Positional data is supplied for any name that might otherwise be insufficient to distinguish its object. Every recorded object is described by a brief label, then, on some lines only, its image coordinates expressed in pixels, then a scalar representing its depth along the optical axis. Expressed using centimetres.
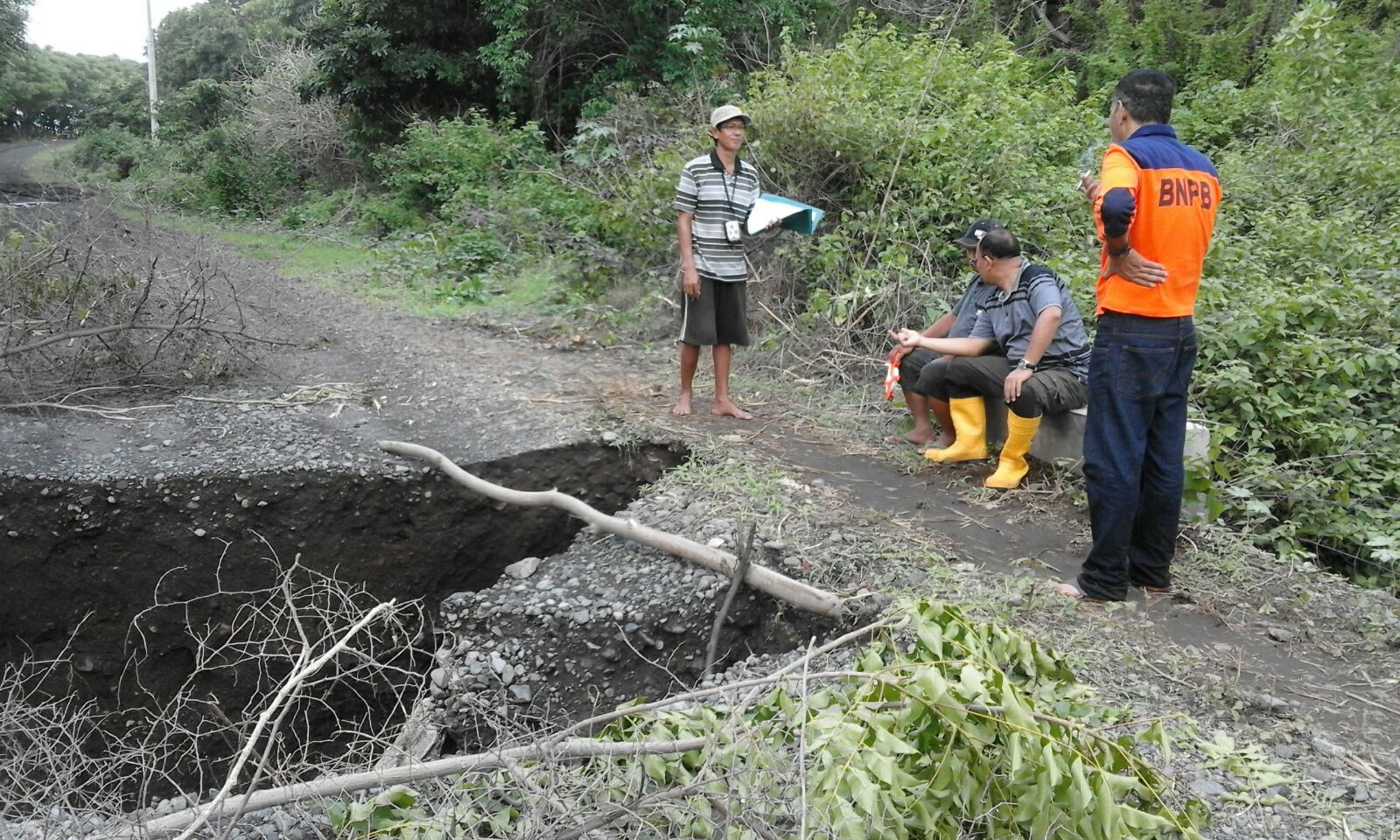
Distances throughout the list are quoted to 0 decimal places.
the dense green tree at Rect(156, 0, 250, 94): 2659
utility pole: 2653
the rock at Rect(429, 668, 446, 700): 387
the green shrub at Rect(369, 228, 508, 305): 969
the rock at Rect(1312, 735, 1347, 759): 281
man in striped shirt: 549
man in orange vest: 329
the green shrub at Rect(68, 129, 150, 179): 2281
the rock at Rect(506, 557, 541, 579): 437
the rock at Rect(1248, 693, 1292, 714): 305
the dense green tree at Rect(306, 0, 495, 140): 1441
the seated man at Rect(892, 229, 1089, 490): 463
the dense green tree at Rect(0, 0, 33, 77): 2694
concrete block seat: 458
